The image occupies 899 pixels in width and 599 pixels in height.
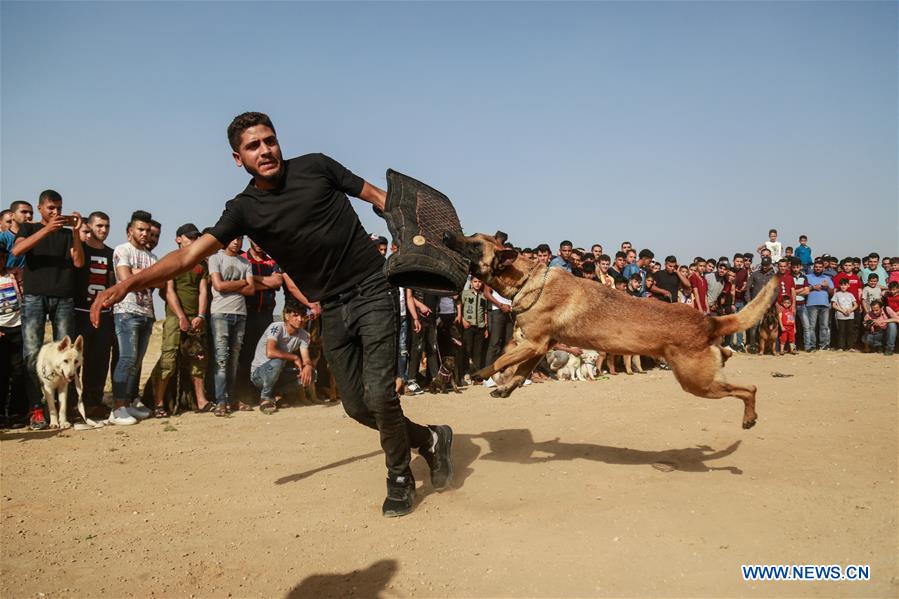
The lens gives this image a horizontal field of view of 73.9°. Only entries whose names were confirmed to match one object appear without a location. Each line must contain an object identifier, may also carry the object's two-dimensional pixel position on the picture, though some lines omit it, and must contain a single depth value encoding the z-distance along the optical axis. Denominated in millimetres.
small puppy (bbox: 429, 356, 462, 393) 10409
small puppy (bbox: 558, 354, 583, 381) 11891
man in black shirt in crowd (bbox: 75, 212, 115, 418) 8336
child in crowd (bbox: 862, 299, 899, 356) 15625
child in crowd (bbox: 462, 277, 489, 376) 11898
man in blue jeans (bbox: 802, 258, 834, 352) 16422
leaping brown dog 6004
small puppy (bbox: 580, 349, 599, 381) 11906
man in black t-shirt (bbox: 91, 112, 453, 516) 4484
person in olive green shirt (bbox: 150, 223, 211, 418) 8664
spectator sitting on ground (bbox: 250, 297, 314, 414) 9320
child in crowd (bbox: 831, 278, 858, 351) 16516
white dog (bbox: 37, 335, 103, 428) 7570
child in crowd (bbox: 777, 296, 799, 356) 15953
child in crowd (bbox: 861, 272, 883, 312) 16672
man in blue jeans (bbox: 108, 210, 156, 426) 8180
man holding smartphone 7766
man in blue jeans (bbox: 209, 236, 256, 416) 9039
